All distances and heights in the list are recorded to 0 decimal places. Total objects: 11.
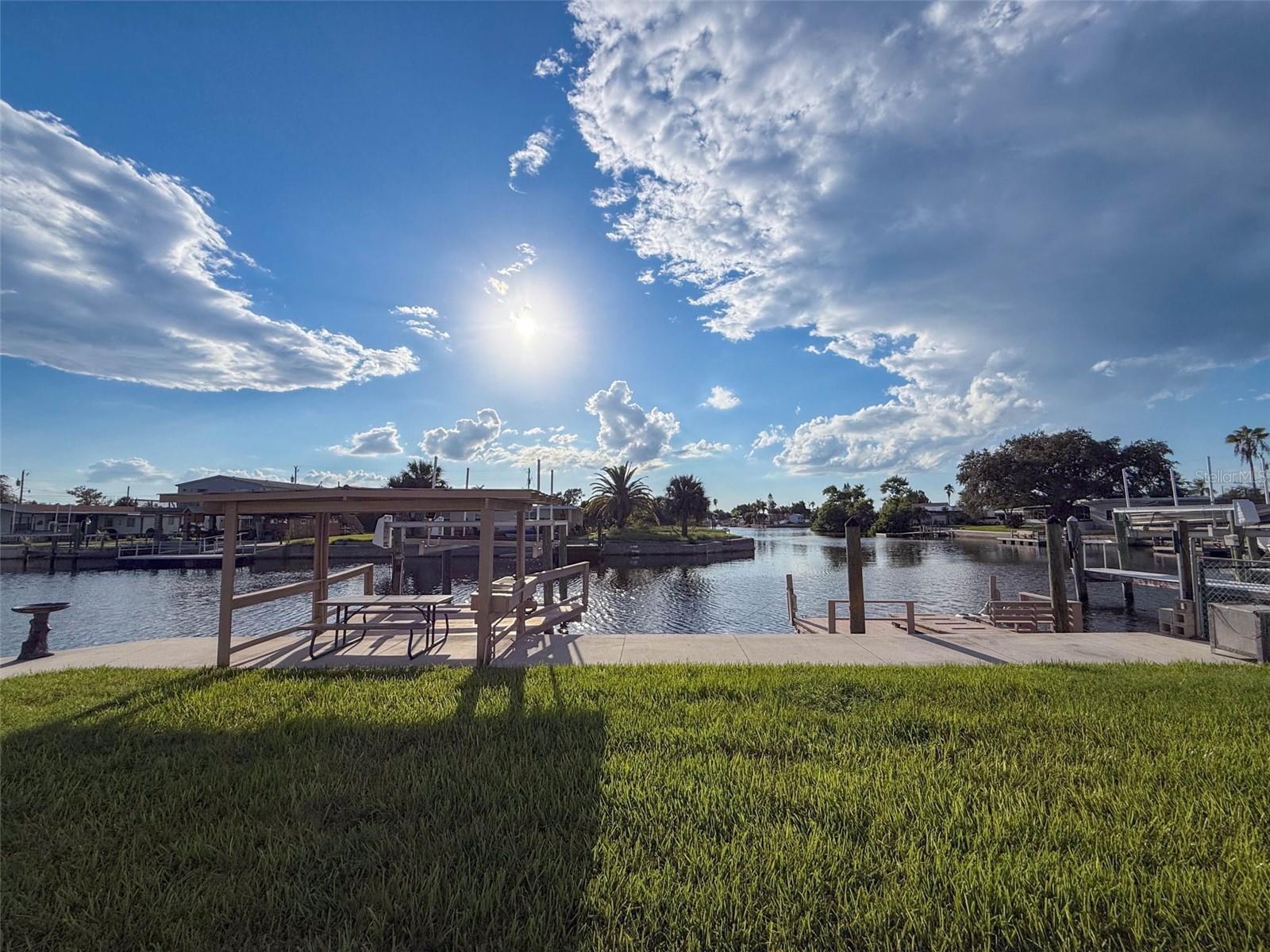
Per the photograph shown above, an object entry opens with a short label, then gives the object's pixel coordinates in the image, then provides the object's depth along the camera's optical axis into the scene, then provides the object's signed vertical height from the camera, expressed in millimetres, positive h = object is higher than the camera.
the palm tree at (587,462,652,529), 60656 +2788
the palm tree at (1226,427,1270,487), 79125 +10617
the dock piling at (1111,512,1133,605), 20384 -673
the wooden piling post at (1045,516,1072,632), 12680 -1439
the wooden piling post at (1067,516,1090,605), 16594 -1051
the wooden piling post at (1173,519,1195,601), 11344 -1060
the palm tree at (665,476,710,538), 64438 +2862
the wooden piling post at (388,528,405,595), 21281 -1629
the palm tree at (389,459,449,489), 73688 +6661
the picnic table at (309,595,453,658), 8383 -1433
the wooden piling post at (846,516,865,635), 11859 -1347
